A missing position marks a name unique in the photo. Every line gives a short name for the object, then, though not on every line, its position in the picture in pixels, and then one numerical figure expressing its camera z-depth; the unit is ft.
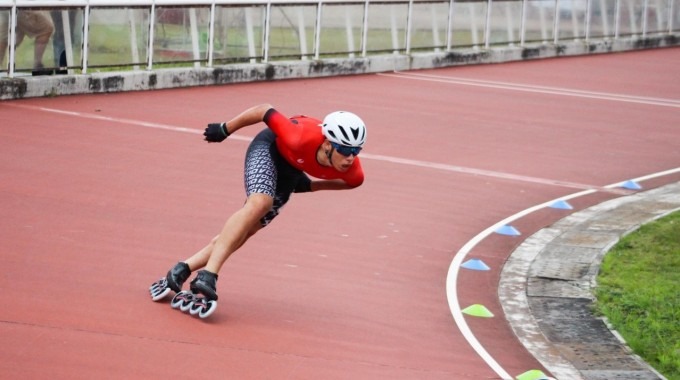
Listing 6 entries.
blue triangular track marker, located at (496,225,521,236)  45.75
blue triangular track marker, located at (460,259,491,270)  40.83
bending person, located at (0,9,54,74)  63.98
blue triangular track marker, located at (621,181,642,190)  55.31
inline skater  31.30
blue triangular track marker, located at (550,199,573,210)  50.54
